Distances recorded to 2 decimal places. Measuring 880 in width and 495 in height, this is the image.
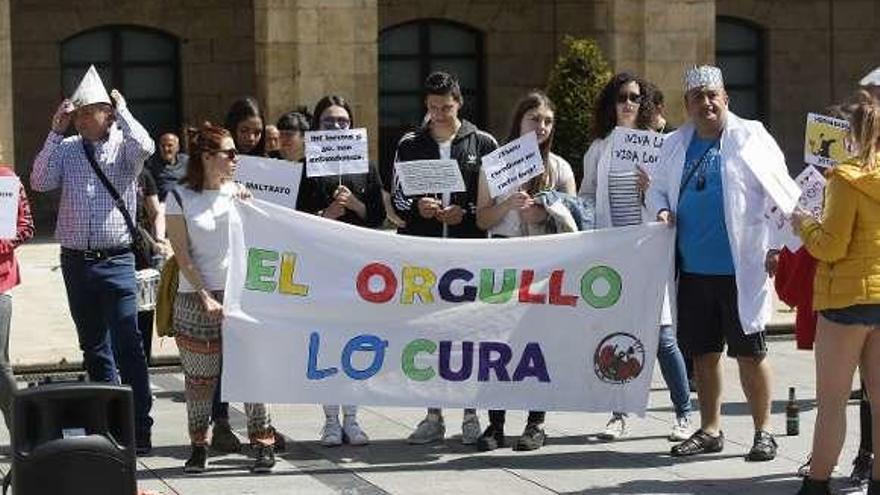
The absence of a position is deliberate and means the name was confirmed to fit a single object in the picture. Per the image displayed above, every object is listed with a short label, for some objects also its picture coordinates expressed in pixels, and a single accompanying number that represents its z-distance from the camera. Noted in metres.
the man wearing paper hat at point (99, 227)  11.35
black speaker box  8.48
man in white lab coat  10.70
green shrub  22.83
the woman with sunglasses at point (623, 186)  11.56
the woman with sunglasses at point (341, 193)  11.77
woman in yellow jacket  9.30
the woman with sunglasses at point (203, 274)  10.78
